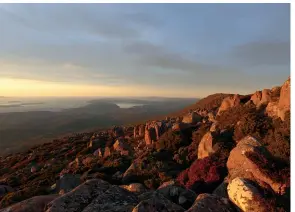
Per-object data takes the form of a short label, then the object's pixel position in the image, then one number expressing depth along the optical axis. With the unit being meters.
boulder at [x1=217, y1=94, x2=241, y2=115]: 41.10
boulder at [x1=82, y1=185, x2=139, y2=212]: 7.78
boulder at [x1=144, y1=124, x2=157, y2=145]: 40.38
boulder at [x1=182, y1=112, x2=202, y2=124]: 41.22
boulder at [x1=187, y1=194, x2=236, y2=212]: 7.39
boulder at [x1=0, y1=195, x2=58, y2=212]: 8.39
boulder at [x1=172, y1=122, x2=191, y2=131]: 34.20
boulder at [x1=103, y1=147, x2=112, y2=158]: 38.17
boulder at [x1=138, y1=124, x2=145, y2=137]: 50.89
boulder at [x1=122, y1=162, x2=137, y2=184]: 18.33
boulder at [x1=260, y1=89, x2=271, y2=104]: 32.53
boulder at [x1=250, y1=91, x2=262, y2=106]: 35.42
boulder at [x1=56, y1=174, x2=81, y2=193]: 17.12
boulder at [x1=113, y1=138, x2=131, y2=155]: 39.79
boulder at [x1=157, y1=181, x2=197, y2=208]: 9.34
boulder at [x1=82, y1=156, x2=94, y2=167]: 35.20
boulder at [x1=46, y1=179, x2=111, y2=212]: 7.93
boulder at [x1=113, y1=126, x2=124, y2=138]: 62.31
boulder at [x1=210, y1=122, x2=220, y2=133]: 28.52
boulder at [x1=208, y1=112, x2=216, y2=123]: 38.62
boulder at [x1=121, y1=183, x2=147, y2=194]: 11.87
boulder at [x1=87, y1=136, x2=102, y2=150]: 52.71
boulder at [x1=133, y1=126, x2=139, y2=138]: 52.50
